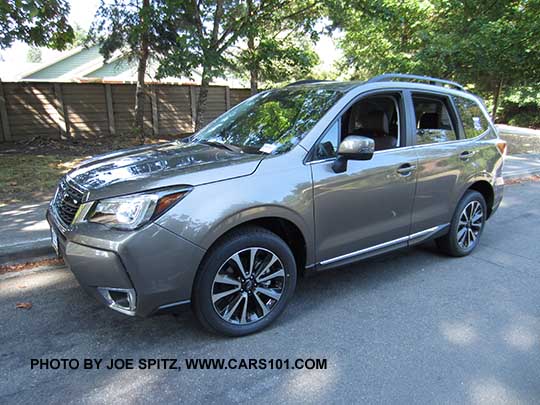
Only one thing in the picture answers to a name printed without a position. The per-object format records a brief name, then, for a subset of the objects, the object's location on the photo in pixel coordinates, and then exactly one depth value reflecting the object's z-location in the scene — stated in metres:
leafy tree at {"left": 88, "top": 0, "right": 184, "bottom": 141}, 8.74
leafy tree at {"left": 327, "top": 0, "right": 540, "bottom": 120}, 10.22
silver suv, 2.45
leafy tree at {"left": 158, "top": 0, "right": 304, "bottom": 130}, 8.33
